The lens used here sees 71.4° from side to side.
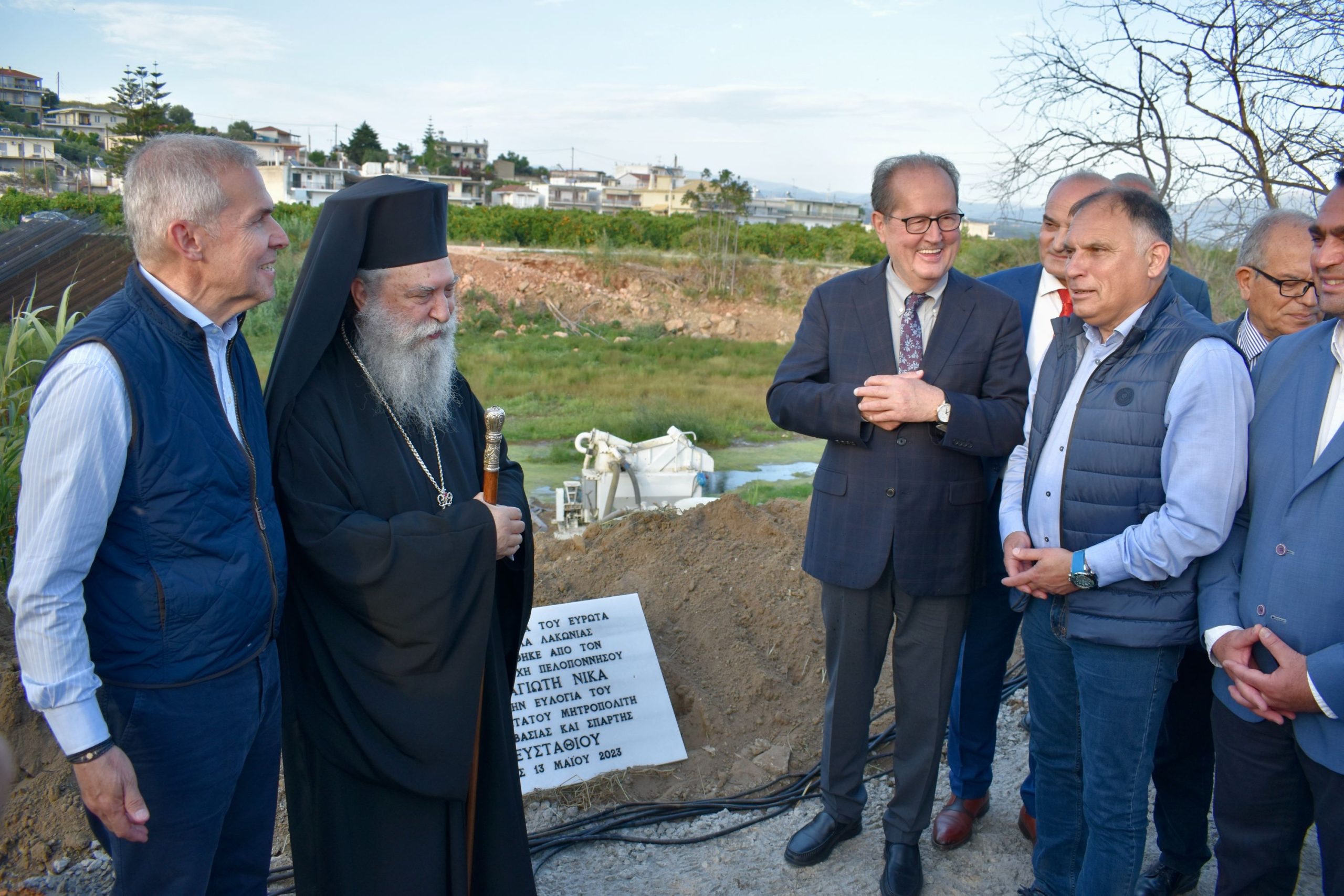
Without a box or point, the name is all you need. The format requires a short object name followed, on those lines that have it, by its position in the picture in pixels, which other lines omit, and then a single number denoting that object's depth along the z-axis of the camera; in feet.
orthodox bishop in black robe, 8.09
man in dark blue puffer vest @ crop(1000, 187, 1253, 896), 7.96
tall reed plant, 12.64
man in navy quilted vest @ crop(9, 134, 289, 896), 6.23
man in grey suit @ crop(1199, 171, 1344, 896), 7.23
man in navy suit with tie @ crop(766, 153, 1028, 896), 9.90
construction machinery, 23.16
